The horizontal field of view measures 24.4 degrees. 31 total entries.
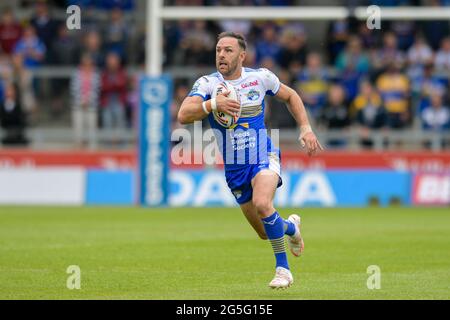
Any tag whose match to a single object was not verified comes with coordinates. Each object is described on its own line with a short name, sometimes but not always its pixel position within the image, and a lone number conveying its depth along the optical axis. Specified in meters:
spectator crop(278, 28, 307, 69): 25.34
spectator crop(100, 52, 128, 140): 25.00
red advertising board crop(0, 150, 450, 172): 23.98
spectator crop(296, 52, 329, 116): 24.85
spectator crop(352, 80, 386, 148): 24.66
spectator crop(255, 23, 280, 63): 25.69
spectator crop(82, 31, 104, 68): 25.58
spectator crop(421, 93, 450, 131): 24.81
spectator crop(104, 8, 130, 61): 26.20
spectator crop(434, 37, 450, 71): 25.66
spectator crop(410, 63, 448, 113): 25.22
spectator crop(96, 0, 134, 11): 27.08
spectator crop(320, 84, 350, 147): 24.77
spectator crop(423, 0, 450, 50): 26.72
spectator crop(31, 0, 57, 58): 26.36
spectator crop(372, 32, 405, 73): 25.12
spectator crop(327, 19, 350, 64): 26.25
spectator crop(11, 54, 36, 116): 25.47
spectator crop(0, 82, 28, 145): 25.05
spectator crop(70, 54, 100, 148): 24.61
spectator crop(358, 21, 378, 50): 26.15
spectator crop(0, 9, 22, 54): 26.59
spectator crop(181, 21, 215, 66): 26.05
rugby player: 10.15
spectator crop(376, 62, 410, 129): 24.72
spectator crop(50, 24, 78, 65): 26.23
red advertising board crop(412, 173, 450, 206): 23.62
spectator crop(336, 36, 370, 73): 25.58
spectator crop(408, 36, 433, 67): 25.69
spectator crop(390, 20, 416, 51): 26.45
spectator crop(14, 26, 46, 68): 26.30
